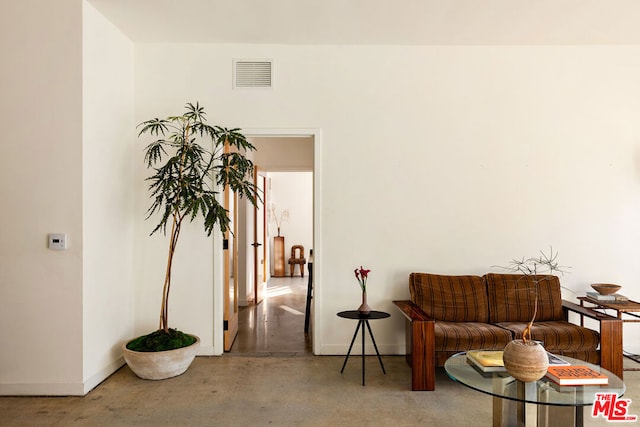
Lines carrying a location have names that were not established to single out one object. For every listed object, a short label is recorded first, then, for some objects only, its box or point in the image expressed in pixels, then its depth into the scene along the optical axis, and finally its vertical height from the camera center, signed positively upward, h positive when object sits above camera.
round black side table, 3.45 -0.87
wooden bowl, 3.75 -0.68
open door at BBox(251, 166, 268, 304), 6.37 -0.51
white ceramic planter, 3.34 -1.21
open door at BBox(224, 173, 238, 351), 4.14 -0.69
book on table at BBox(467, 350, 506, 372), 2.35 -0.86
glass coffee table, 2.04 -0.90
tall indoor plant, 3.45 +0.23
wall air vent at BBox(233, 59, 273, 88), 4.08 +1.33
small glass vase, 3.55 -0.81
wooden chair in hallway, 9.39 -1.05
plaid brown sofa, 3.20 -0.91
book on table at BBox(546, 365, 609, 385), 2.16 -0.85
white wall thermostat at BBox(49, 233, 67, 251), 3.14 -0.22
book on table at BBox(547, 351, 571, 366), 2.36 -0.85
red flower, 3.64 -0.55
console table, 3.51 -0.81
